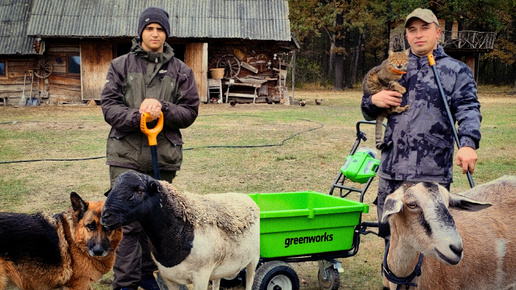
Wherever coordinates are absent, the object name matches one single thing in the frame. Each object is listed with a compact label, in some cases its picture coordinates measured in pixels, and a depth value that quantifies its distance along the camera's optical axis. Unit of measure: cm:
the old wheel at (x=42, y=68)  2373
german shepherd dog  393
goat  302
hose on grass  1046
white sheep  342
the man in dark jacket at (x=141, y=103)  430
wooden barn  2302
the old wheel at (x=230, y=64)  2444
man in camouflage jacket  393
